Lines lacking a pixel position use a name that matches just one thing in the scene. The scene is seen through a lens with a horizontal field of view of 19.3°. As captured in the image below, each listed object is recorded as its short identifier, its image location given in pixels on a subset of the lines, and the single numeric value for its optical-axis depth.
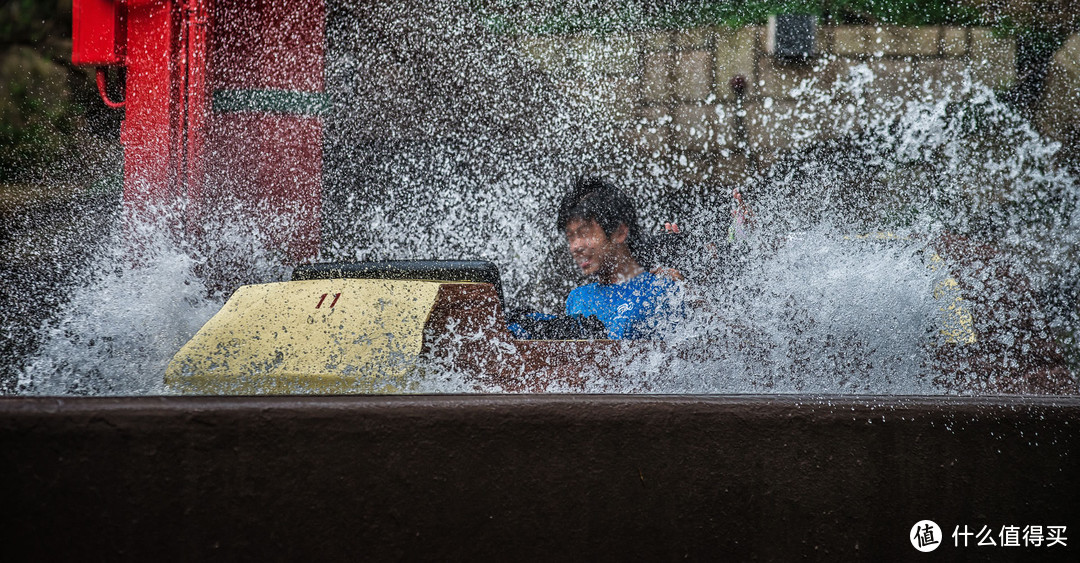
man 10.71
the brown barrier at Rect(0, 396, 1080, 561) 8.05
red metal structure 10.73
